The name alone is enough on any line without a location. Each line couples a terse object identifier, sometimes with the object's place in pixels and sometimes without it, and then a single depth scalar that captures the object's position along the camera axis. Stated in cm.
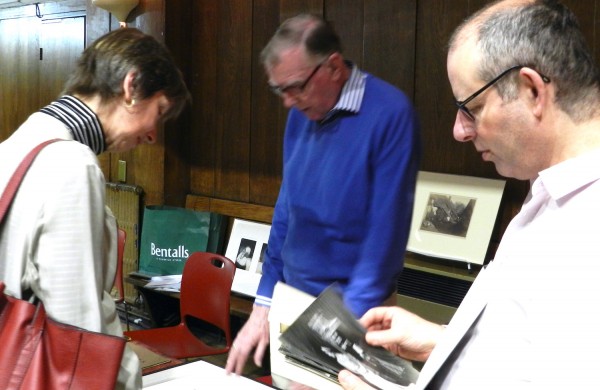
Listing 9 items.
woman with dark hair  145
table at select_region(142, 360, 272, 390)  206
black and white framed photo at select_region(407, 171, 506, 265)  371
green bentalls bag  506
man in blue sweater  204
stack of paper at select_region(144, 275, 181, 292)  483
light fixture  523
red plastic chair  375
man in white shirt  102
